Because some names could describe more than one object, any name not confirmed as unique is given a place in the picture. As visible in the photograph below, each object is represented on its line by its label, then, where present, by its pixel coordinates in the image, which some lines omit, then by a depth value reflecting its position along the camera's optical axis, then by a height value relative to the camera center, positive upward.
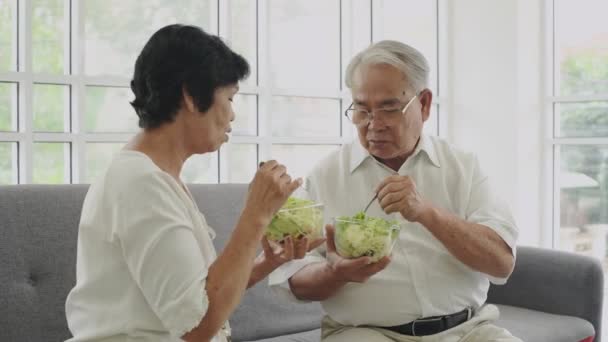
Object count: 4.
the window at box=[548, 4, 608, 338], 4.24 +0.25
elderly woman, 1.50 -0.10
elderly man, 2.12 -0.17
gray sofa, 2.29 -0.42
